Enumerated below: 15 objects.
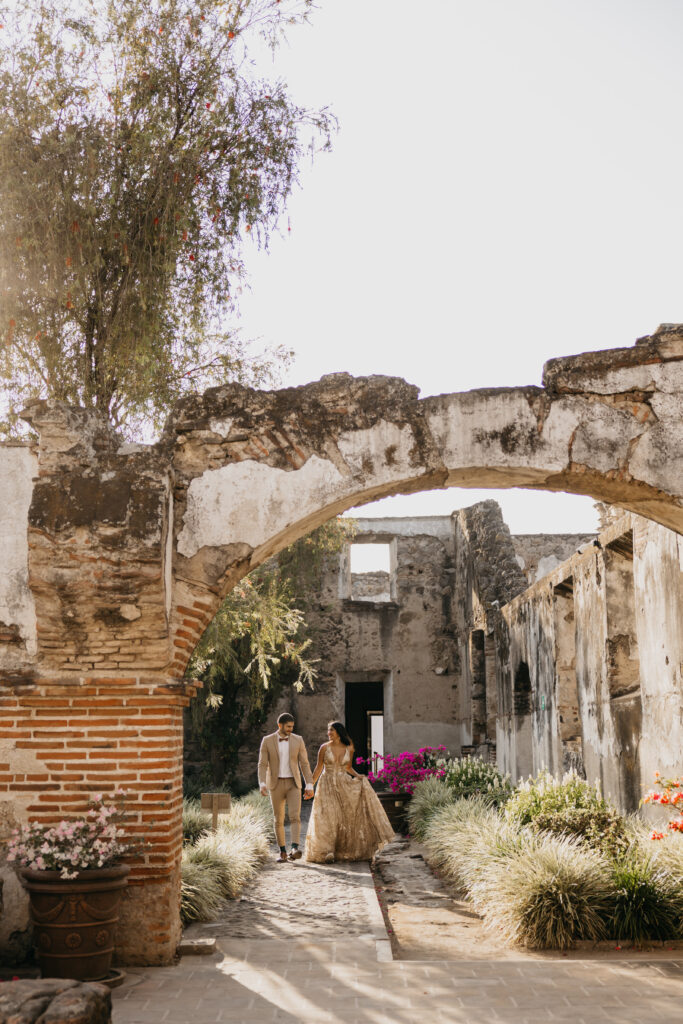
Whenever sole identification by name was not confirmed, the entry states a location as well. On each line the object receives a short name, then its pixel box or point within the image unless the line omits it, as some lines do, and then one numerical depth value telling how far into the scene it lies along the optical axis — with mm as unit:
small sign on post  10148
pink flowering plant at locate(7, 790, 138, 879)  5465
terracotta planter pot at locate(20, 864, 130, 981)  5285
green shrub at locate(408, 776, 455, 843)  12617
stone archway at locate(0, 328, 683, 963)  5973
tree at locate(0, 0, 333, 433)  8516
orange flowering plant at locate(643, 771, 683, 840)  6320
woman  10445
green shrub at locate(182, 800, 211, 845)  10844
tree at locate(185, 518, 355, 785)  17156
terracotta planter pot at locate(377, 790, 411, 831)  14609
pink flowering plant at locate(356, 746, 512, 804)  13172
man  10586
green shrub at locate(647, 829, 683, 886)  6703
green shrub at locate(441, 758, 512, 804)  12773
